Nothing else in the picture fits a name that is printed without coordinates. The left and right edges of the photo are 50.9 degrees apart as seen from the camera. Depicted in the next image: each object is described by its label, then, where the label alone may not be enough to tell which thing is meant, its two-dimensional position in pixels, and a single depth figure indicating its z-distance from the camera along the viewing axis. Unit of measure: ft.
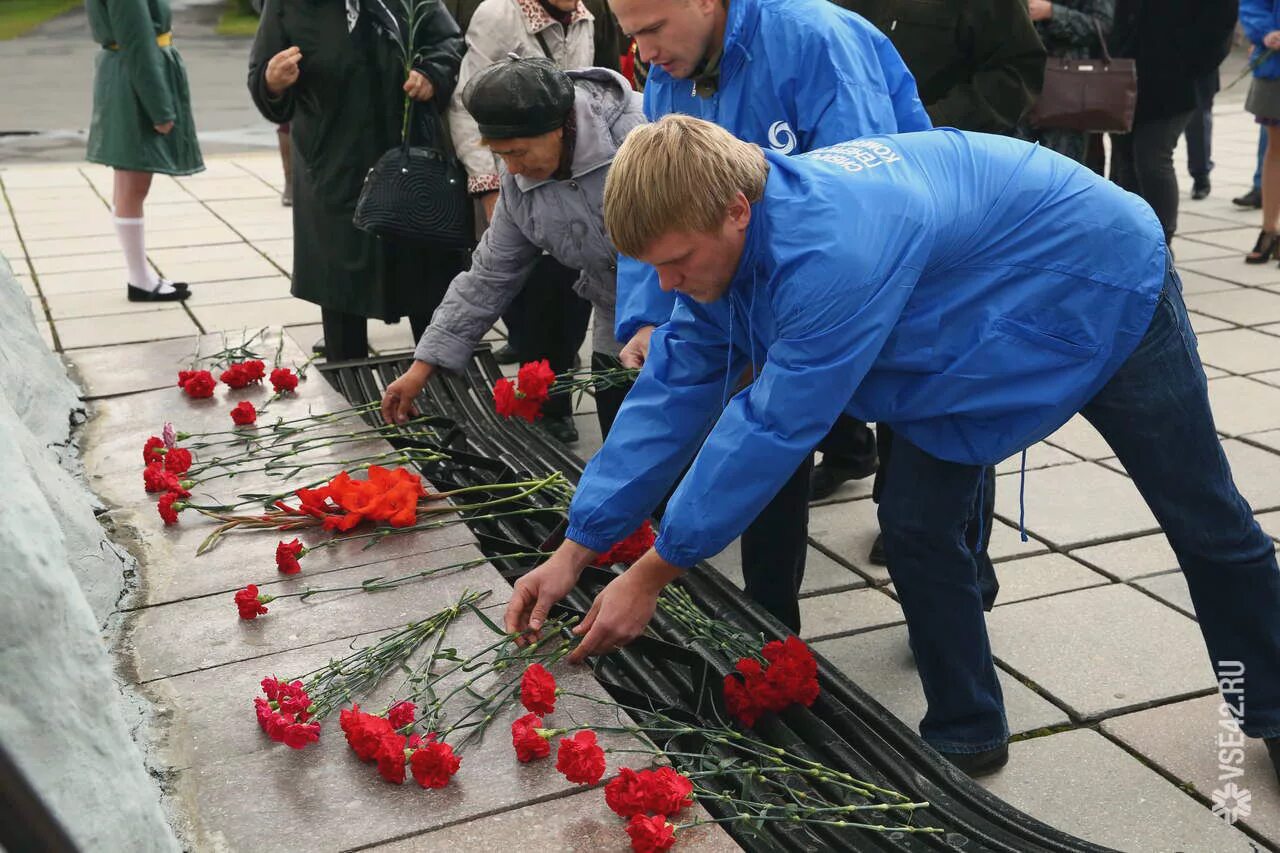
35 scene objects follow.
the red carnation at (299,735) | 7.18
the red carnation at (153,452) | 11.53
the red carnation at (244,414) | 12.49
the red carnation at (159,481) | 10.90
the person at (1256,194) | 27.89
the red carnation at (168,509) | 10.46
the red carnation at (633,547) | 9.73
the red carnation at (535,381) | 12.07
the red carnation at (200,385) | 13.30
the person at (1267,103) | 23.11
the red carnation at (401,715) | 7.34
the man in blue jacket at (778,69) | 9.12
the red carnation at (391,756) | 6.91
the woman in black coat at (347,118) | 15.37
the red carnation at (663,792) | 6.49
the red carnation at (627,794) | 6.51
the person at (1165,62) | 20.57
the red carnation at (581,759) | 6.64
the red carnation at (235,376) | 13.53
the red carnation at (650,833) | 6.27
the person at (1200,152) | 28.63
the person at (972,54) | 13.04
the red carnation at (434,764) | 6.88
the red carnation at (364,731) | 6.98
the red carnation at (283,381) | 13.33
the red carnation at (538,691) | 7.29
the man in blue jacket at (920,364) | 6.89
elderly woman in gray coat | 11.17
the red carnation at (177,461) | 11.14
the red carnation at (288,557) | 9.52
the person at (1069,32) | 18.76
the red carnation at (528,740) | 7.11
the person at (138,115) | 21.59
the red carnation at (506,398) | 12.04
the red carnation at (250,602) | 8.80
